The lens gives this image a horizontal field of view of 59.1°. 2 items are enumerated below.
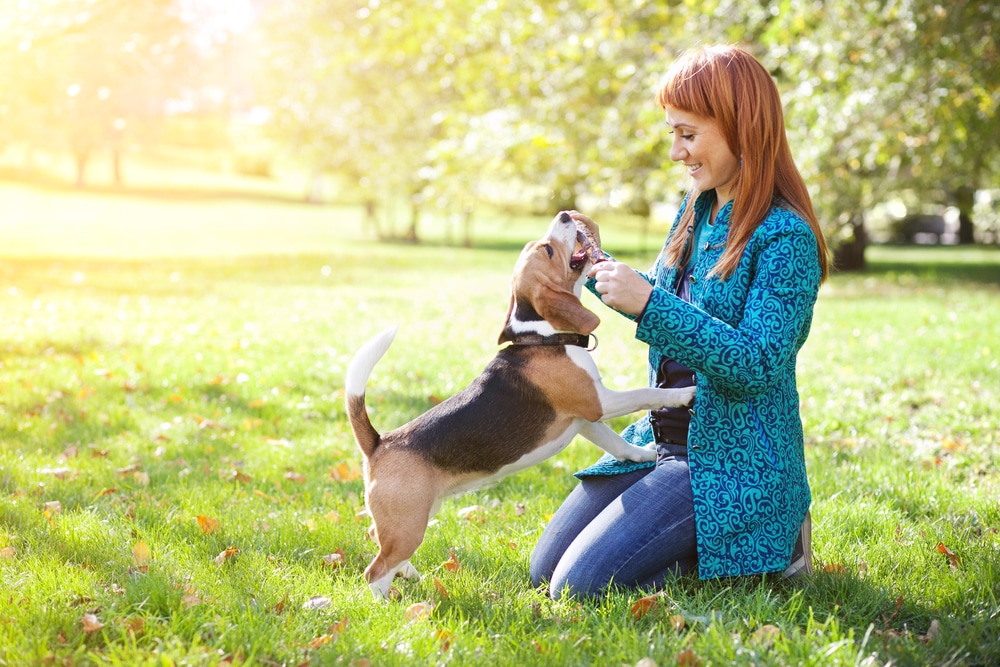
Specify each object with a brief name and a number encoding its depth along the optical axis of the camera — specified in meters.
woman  3.27
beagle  3.55
